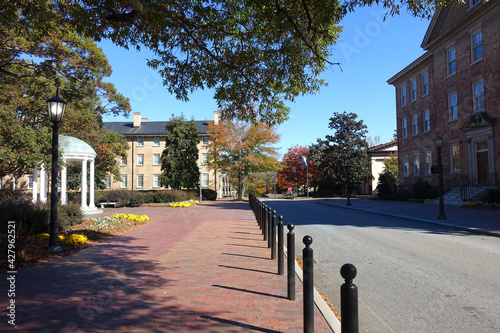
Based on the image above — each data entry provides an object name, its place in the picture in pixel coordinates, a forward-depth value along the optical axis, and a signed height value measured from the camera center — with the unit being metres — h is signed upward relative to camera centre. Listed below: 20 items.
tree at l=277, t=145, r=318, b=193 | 53.56 +1.89
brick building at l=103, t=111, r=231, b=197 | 53.53 +3.39
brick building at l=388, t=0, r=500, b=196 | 22.00 +6.10
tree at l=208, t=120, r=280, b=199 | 39.38 +4.18
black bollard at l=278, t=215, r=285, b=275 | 5.89 -1.19
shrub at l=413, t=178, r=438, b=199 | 27.31 -0.70
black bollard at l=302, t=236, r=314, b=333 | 3.52 -1.08
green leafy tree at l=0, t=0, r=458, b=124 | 7.30 +3.37
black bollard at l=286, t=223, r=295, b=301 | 4.62 -1.11
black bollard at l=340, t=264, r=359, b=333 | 2.45 -0.84
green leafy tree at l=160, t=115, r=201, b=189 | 41.72 +3.12
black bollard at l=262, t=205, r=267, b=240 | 9.28 -1.09
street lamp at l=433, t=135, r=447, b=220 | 14.47 -0.07
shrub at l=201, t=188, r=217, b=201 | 45.19 -1.43
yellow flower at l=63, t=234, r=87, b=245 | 8.57 -1.32
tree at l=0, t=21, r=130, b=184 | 12.04 +3.86
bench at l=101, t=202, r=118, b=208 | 25.67 -1.38
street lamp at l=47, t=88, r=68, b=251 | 8.00 +0.77
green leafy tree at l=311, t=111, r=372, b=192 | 45.56 +3.90
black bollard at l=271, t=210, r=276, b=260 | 7.07 -1.18
